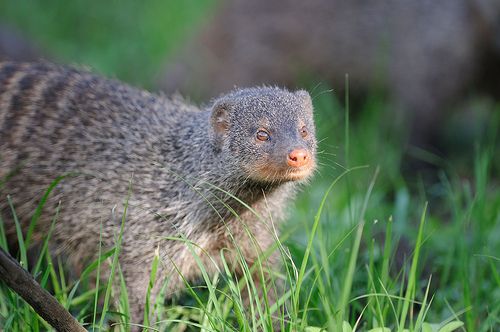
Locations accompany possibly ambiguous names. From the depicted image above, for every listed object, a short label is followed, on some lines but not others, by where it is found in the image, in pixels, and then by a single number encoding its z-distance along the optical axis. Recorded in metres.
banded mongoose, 5.69
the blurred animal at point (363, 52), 12.19
